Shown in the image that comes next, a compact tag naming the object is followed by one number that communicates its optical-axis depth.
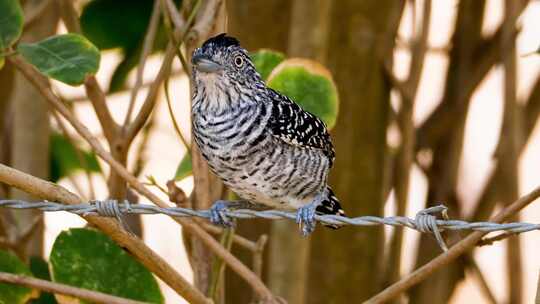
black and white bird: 6.93
